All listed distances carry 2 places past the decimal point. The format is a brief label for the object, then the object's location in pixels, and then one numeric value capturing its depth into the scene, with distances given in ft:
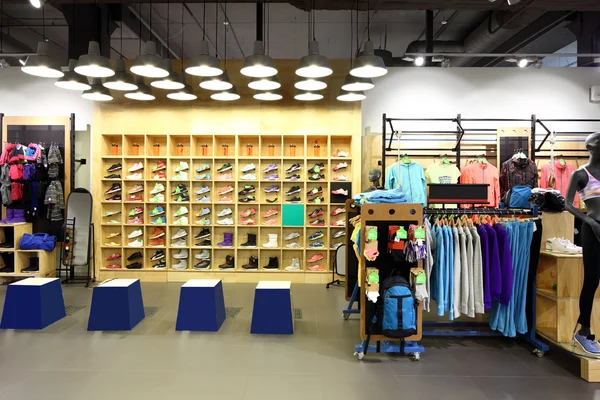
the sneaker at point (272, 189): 22.30
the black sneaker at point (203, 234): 22.09
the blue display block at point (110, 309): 13.43
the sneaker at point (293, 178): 22.12
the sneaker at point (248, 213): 22.11
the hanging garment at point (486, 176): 20.01
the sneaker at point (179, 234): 22.06
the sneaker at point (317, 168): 21.95
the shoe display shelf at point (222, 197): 21.79
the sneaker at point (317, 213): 22.12
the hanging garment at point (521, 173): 19.48
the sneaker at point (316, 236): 21.83
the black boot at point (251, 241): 22.02
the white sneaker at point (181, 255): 21.98
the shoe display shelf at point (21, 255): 20.07
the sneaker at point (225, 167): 22.36
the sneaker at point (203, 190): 22.39
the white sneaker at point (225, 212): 22.26
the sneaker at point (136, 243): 21.97
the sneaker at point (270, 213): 22.33
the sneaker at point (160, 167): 22.39
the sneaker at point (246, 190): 22.30
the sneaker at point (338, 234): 21.74
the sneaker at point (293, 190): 22.31
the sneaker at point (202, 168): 22.39
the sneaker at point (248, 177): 22.08
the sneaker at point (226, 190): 22.45
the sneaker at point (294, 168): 22.21
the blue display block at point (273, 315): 13.16
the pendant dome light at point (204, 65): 13.70
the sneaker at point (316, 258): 21.67
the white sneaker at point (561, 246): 11.29
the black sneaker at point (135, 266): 21.88
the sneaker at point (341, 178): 21.80
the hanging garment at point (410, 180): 19.81
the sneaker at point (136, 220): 22.22
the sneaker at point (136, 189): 22.54
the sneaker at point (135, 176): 22.17
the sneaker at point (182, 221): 22.04
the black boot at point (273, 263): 21.85
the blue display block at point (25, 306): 13.56
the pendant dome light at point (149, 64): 13.67
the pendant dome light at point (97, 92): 17.93
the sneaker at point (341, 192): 21.56
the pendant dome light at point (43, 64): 14.07
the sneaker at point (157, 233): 22.05
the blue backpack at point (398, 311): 10.70
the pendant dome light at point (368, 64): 13.91
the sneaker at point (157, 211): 22.13
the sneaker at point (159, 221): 22.10
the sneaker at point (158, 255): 21.98
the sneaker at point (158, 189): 22.25
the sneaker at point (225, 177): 22.21
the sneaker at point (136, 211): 22.21
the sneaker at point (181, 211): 22.26
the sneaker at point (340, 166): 21.95
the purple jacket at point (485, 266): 11.55
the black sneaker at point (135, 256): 21.97
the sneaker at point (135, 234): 22.21
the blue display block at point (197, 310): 13.39
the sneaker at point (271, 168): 22.15
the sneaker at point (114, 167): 22.15
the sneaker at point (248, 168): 22.26
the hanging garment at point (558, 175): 20.40
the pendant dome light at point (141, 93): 18.37
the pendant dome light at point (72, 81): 15.57
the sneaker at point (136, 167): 22.34
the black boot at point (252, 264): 21.76
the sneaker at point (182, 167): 22.31
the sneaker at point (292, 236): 21.96
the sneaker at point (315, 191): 22.17
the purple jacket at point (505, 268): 11.53
